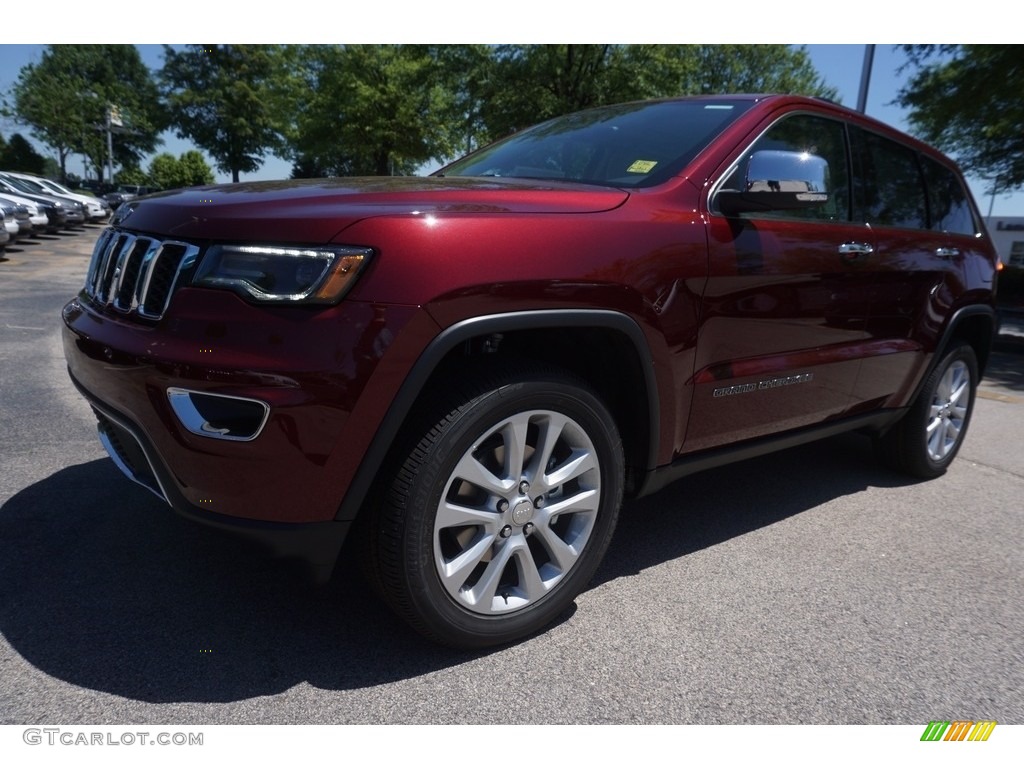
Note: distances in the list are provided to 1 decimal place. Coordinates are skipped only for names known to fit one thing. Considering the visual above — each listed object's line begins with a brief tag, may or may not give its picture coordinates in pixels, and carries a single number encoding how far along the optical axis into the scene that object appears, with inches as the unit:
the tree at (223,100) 1857.8
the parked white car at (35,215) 706.2
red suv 73.6
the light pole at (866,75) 508.1
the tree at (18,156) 1714.3
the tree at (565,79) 639.1
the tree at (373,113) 1059.9
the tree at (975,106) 510.6
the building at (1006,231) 1465.3
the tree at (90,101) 1750.7
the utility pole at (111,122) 1856.5
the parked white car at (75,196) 936.3
